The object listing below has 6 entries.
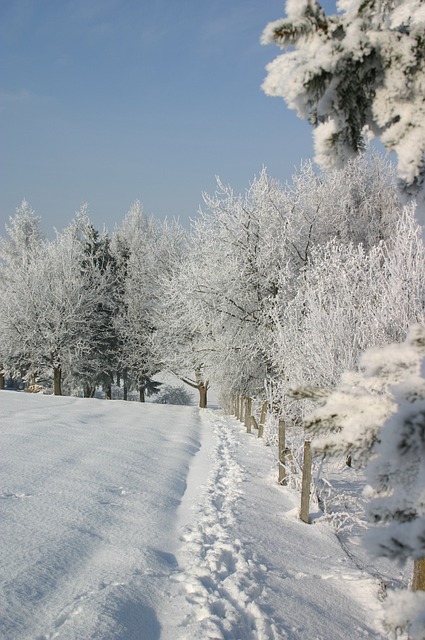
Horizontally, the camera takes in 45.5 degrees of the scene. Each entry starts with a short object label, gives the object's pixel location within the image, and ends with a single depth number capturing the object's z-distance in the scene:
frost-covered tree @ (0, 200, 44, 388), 24.31
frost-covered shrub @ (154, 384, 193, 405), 31.34
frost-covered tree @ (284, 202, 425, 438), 8.53
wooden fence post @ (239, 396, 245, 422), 18.64
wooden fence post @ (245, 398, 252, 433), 16.06
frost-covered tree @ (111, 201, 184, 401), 27.06
